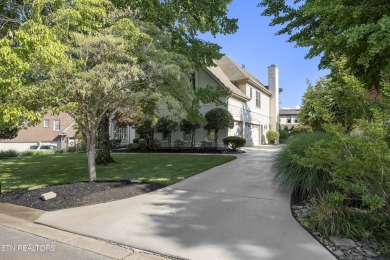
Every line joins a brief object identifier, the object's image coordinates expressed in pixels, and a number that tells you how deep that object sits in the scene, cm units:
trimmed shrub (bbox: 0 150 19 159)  2372
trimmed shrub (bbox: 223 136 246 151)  1880
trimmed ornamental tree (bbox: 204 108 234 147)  2020
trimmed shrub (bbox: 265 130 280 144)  3005
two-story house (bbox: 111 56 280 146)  2216
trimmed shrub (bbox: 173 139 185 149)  2243
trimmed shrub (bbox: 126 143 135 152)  2434
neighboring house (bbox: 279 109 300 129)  5966
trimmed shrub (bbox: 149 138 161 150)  2331
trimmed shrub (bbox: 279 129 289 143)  3406
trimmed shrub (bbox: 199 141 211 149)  2134
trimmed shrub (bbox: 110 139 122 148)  2732
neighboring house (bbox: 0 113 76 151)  3906
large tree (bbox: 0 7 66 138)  588
